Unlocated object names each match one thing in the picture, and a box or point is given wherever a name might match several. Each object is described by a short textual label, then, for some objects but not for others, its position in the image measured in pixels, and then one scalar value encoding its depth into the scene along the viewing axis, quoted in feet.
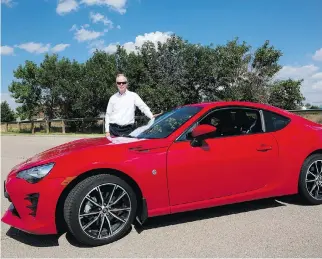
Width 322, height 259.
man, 18.85
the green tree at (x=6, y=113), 203.96
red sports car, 11.27
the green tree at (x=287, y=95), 105.19
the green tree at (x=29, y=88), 131.03
